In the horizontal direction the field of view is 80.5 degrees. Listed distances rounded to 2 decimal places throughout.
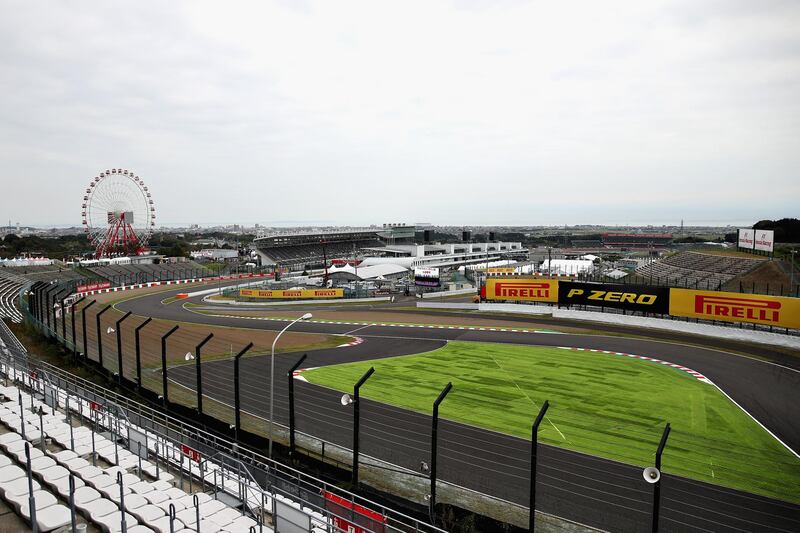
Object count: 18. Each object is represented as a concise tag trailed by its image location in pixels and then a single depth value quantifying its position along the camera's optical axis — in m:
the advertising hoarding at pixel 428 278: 65.38
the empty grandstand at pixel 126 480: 9.80
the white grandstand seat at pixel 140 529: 9.38
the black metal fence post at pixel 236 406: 16.56
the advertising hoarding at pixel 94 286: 69.44
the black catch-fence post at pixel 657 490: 9.60
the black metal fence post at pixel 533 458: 10.82
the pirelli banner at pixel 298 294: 64.81
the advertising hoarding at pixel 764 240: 59.19
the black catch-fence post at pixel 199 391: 18.38
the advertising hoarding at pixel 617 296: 39.61
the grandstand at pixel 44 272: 72.12
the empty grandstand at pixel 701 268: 57.16
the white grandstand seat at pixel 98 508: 9.70
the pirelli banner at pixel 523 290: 47.00
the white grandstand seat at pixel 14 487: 10.20
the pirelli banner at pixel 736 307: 32.66
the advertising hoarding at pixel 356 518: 10.63
